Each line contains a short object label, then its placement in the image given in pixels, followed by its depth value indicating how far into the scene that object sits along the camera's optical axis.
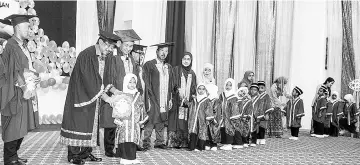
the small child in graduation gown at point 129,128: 5.48
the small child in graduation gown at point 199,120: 7.05
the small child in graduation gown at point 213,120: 7.16
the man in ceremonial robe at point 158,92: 7.10
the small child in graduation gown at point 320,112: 10.44
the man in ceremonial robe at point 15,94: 4.70
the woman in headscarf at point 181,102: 7.24
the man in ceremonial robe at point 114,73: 5.87
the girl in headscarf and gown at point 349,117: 10.62
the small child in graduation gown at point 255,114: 7.99
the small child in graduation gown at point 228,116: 7.42
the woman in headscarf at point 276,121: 9.73
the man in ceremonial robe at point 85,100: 5.24
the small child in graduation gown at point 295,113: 9.74
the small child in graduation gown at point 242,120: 7.55
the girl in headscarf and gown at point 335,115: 10.70
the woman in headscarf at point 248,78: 9.10
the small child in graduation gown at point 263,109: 8.42
